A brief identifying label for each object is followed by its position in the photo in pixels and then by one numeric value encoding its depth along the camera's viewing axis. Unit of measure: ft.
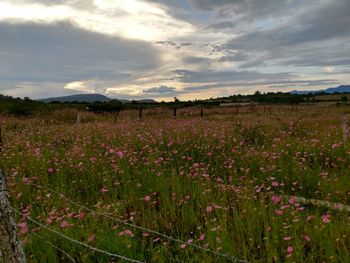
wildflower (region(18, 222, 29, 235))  12.66
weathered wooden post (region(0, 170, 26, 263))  8.50
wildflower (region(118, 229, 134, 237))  11.66
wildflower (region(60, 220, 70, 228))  12.69
